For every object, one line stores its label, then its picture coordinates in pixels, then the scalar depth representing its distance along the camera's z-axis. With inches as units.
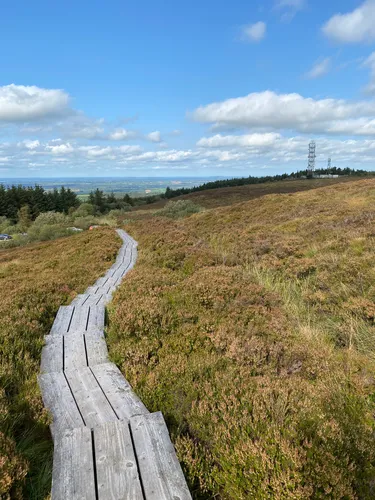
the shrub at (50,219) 1634.6
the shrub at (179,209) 1423.0
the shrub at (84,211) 2069.4
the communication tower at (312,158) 4168.3
